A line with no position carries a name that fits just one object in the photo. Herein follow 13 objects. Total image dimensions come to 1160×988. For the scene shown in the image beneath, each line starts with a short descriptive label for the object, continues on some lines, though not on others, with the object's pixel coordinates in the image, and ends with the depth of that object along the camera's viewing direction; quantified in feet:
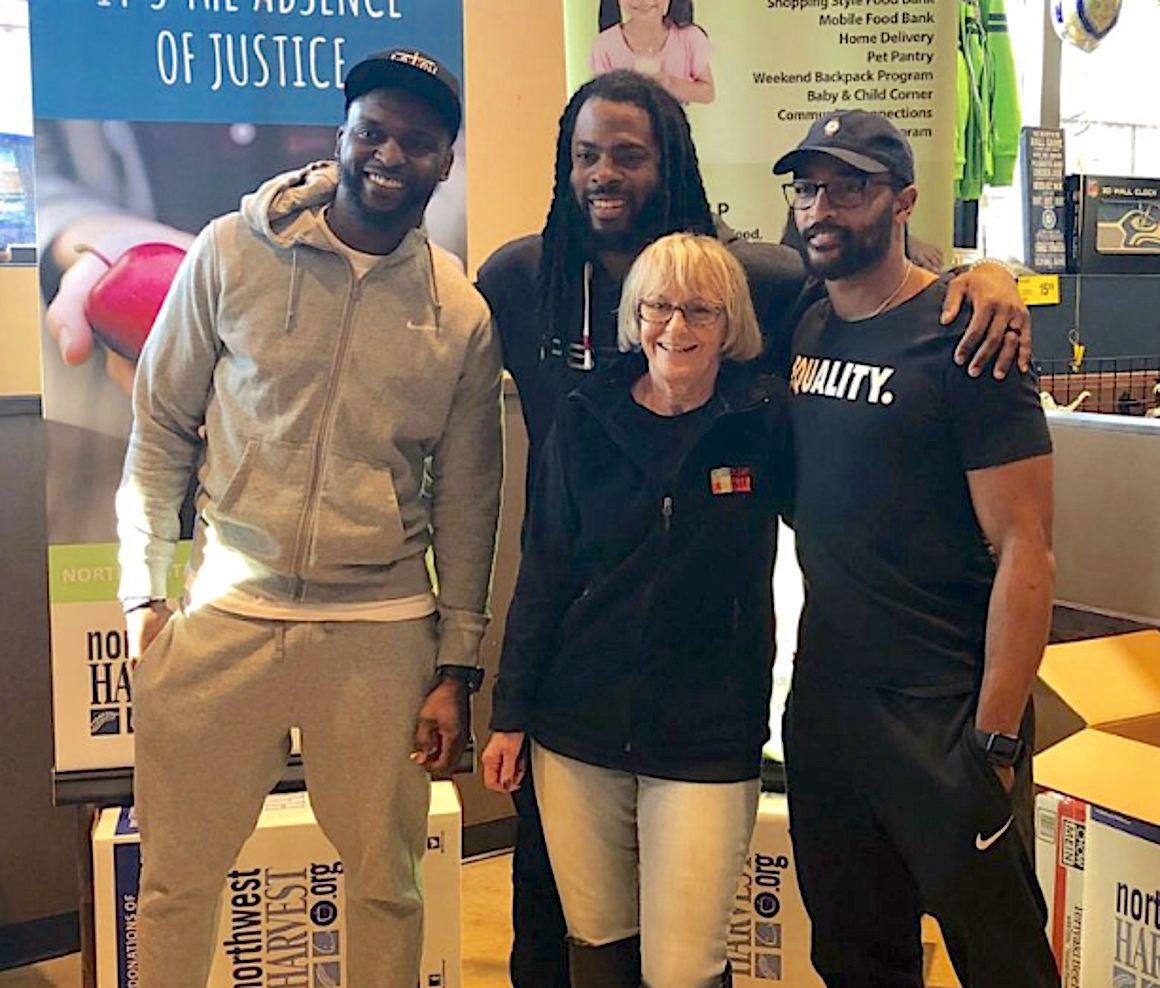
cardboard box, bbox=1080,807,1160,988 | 7.16
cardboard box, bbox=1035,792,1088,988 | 7.75
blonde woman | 5.45
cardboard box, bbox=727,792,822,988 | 8.07
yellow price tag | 14.89
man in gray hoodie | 5.65
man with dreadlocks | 5.88
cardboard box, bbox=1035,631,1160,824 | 7.03
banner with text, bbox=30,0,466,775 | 7.13
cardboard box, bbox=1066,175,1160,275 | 15.26
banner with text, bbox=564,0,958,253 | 7.65
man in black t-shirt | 5.16
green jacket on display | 12.63
